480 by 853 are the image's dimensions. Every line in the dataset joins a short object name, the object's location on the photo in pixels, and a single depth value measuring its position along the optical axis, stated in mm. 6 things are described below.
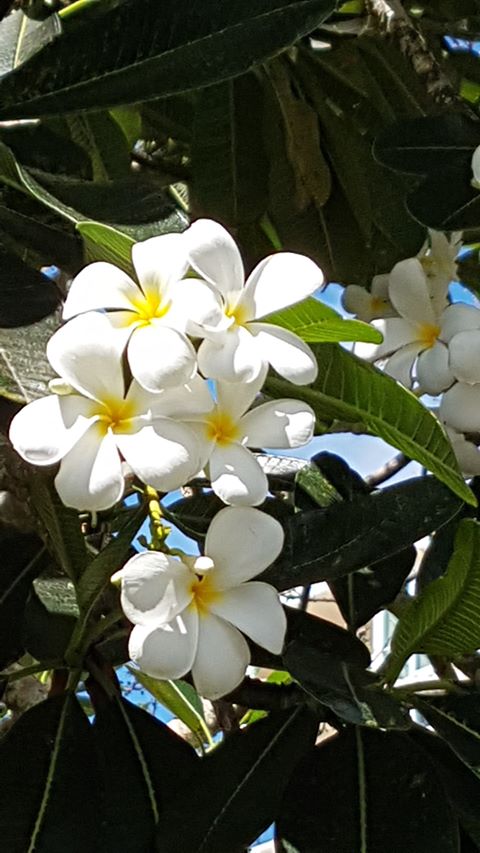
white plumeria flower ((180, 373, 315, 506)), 514
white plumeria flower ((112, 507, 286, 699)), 519
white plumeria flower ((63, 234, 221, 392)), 494
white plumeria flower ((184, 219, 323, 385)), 504
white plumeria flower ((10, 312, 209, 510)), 490
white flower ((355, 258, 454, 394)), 749
